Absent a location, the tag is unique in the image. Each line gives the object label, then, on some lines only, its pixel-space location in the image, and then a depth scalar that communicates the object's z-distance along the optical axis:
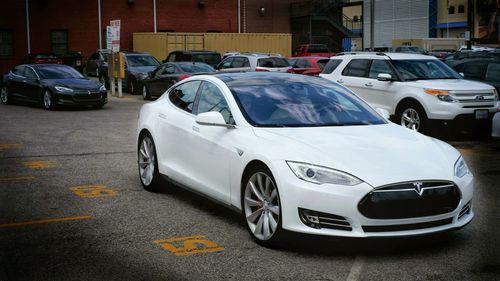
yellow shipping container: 42.44
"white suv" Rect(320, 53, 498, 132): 13.85
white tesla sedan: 5.59
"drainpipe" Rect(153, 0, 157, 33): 47.28
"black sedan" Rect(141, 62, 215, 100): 24.58
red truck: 44.88
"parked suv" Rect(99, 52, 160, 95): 27.98
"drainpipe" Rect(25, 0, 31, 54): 42.78
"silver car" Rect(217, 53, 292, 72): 26.74
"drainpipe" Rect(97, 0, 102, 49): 45.00
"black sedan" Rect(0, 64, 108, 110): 21.39
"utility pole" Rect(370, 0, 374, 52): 32.63
